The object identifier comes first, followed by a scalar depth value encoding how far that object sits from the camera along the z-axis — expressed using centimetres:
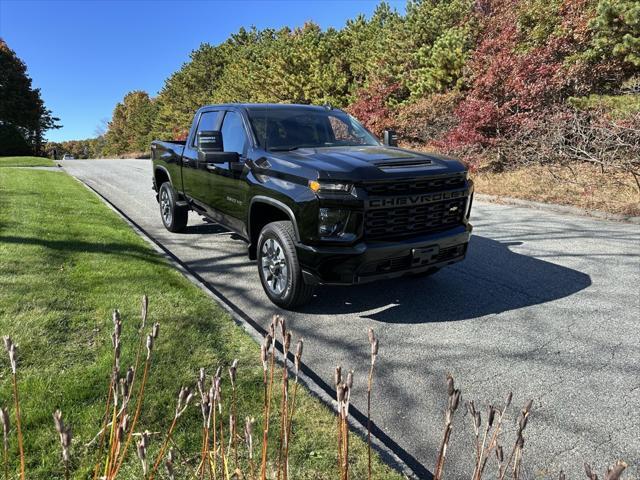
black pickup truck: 378
